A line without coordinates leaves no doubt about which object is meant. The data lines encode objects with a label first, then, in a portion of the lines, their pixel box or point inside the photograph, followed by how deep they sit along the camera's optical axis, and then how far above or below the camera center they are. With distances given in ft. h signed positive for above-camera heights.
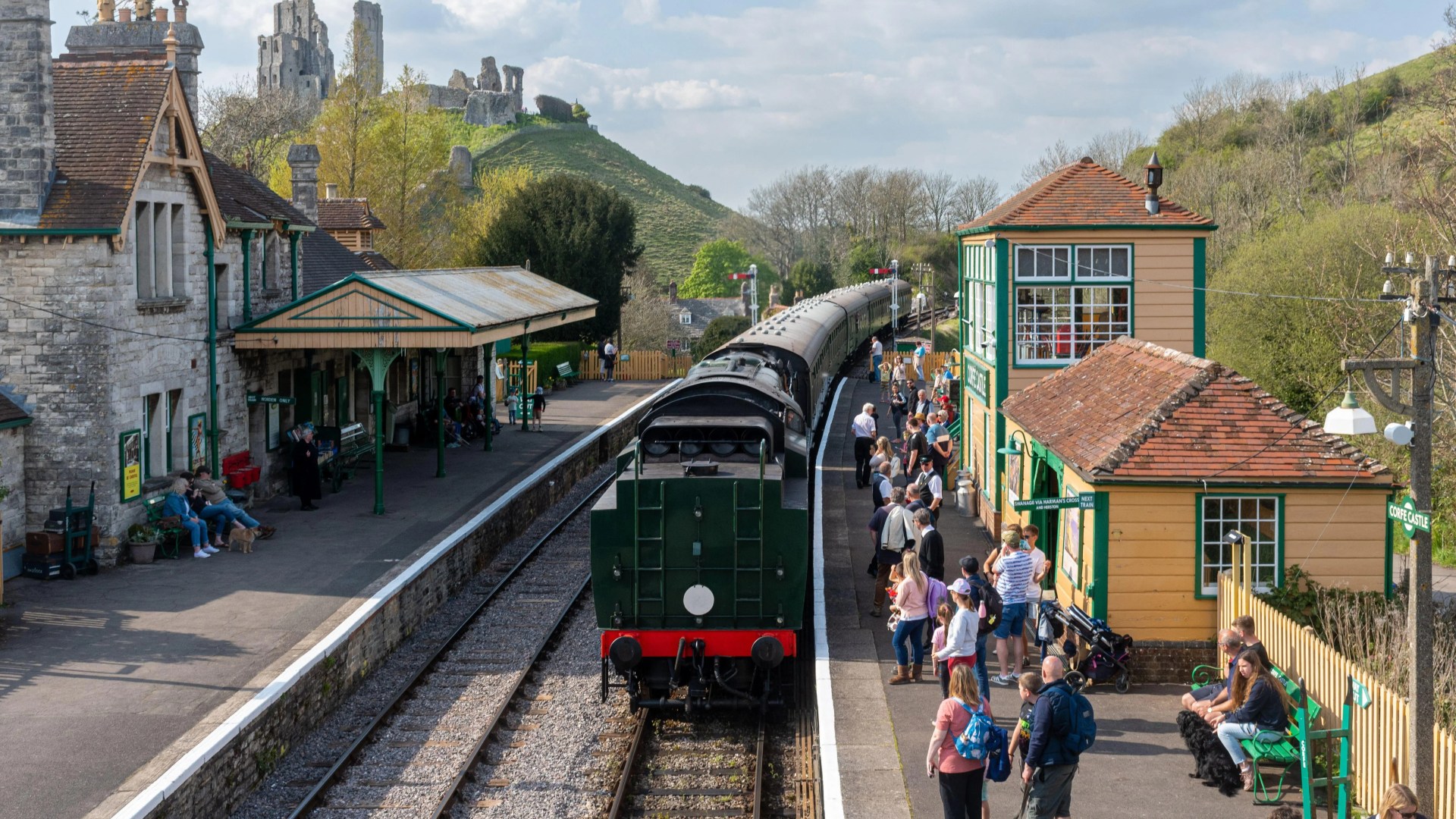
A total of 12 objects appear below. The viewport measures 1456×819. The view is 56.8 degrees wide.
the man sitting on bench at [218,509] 61.26 -5.83
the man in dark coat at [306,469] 70.03 -4.67
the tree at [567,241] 155.84 +16.12
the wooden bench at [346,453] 76.69 -4.37
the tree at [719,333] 166.09 +5.72
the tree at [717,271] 293.43 +23.43
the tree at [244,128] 171.42 +34.81
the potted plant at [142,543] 57.72 -6.97
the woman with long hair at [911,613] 39.52 -6.94
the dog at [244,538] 60.29 -7.07
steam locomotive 38.63 -5.71
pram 38.52 -7.95
